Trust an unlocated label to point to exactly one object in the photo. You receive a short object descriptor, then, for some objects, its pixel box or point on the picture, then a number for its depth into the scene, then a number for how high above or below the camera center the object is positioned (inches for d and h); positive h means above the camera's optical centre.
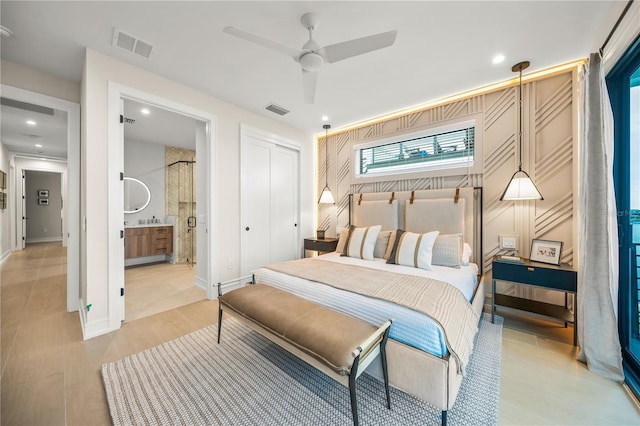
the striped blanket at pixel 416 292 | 58.6 -24.0
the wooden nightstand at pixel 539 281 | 85.9 -26.2
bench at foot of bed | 50.3 -29.5
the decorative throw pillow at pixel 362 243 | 120.7 -16.1
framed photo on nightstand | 96.5 -16.3
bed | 55.1 -24.0
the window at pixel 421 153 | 127.4 +35.7
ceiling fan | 64.9 +47.2
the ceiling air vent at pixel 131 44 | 83.8 +62.0
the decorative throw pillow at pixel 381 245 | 123.2 -17.3
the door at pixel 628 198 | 72.2 +4.1
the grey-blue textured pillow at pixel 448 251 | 103.1 -17.2
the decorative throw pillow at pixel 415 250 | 101.7 -17.0
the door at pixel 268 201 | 147.6 +7.4
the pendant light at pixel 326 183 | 173.6 +22.4
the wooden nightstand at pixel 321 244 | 162.6 -22.8
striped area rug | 55.8 -48.0
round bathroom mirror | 207.2 +14.9
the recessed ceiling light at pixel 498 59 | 94.7 +61.5
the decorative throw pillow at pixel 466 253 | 109.3 -19.8
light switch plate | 111.4 -14.2
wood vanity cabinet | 193.5 -24.7
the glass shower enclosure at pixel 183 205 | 218.4 +6.4
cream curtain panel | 69.2 -8.8
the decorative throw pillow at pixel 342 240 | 134.6 -16.2
